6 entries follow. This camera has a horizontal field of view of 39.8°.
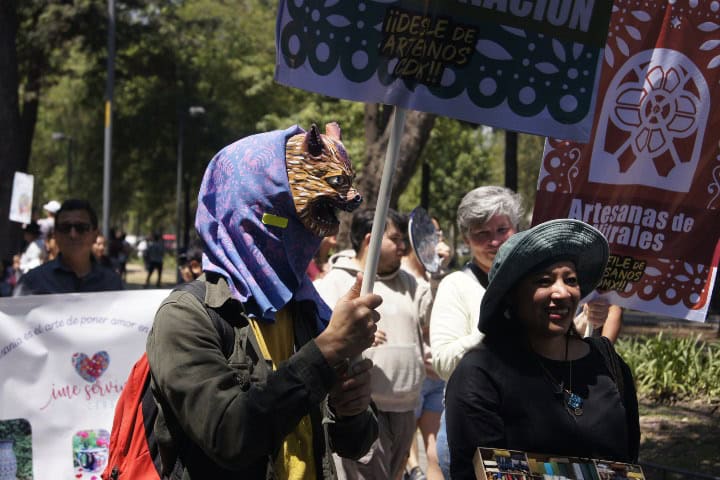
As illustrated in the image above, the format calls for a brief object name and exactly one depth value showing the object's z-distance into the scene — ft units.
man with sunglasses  19.63
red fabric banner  14.02
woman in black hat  9.57
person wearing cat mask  7.61
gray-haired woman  14.67
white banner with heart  16.58
